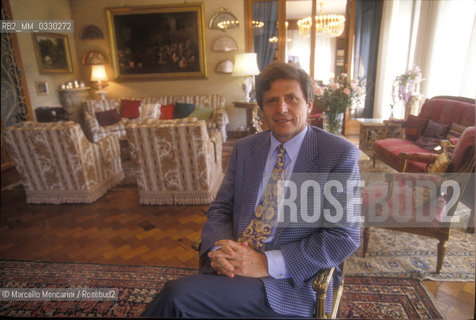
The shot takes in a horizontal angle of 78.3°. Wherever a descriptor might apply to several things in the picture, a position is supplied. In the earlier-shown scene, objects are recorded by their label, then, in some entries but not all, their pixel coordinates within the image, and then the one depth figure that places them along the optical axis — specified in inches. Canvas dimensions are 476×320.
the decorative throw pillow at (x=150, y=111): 224.7
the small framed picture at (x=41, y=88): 208.7
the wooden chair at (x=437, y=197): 72.2
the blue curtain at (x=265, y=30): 227.9
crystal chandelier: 221.8
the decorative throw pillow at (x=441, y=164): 75.8
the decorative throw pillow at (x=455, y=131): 117.4
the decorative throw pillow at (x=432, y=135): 126.5
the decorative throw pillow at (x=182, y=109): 227.5
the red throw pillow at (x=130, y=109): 232.2
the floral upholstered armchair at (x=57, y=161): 113.0
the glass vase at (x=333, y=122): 104.8
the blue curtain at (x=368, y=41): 224.7
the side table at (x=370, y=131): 160.7
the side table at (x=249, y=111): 204.3
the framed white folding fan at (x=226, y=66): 235.3
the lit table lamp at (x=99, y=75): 237.8
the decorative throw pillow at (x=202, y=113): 221.9
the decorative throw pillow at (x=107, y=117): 219.7
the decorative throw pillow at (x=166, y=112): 229.6
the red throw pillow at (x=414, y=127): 139.1
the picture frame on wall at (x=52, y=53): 207.9
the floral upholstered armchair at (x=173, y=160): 108.7
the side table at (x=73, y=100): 231.1
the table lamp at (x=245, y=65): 196.1
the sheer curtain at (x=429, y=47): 142.8
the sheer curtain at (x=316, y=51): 233.6
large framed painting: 234.4
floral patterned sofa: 211.9
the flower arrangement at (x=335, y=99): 100.0
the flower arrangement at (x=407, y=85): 159.2
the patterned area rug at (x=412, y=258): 77.0
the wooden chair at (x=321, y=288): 40.6
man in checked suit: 41.3
